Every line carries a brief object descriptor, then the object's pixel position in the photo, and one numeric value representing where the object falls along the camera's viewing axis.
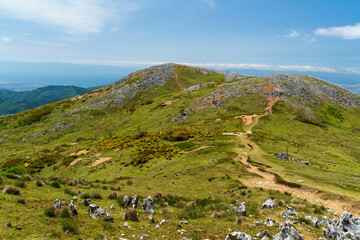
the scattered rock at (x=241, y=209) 18.58
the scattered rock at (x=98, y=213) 13.80
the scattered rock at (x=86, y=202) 16.25
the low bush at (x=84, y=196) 18.25
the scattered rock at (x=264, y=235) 13.80
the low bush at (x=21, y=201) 13.97
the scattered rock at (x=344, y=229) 14.45
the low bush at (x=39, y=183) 19.67
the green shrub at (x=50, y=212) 12.56
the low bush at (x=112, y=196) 19.86
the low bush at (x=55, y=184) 20.83
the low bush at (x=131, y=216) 14.92
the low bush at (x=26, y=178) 20.62
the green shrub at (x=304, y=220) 16.77
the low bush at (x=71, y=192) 18.90
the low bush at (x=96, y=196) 19.30
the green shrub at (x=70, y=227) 11.17
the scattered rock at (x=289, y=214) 17.89
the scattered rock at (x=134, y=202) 17.47
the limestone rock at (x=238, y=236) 12.50
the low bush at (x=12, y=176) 20.00
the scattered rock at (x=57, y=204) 13.77
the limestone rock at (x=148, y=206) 17.39
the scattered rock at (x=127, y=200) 17.92
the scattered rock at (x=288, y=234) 13.34
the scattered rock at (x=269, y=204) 20.30
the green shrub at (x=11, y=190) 15.33
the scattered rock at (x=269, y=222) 16.26
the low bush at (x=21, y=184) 17.91
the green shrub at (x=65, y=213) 12.83
